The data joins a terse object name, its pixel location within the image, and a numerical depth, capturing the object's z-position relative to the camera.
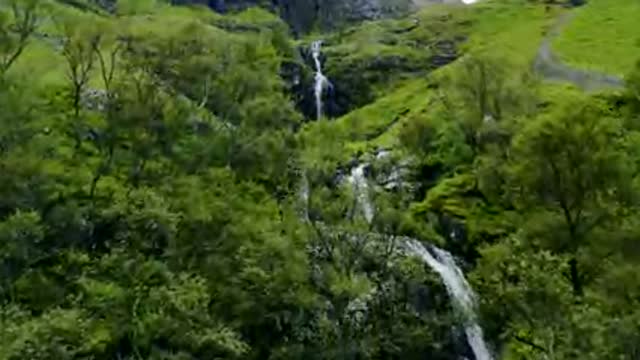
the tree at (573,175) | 71.44
